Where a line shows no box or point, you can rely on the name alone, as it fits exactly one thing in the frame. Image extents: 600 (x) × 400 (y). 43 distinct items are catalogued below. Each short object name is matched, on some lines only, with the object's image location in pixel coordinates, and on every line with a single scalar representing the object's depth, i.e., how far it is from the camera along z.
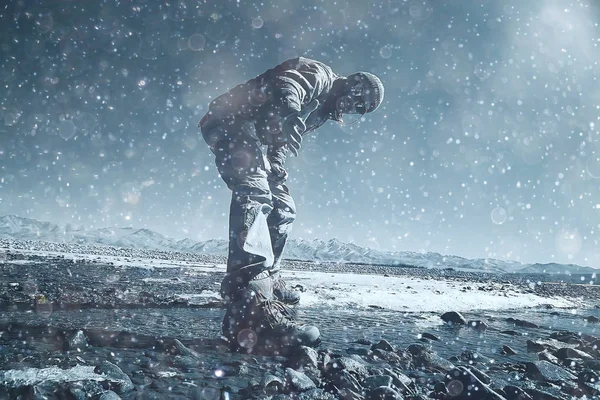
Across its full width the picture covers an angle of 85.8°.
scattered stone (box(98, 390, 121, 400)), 1.51
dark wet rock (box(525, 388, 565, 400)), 1.88
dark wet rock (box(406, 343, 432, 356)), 2.69
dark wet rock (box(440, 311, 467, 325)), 4.62
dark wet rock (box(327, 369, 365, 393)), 1.88
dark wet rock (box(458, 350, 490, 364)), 2.74
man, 2.80
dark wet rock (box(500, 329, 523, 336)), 4.09
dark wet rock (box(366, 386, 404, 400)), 1.72
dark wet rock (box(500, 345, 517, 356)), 3.06
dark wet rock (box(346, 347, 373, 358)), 2.66
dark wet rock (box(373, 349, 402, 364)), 2.59
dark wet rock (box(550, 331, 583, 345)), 3.74
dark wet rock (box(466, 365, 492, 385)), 2.07
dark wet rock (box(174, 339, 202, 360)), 2.32
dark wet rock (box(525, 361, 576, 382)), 2.33
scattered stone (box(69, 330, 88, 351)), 2.30
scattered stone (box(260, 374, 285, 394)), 1.83
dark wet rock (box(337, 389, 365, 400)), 1.75
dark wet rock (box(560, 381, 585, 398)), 2.05
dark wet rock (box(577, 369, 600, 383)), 2.31
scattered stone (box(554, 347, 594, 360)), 2.99
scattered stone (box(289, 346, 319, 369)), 2.26
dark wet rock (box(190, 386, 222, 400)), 1.68
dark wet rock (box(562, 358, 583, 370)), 2.71
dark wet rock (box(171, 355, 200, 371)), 2.10
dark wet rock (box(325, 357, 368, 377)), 2.16
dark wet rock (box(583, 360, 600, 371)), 2.68
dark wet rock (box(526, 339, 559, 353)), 3.31
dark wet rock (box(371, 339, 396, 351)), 2.82
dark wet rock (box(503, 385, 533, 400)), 1.86
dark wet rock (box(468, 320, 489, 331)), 4.36
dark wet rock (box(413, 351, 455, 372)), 2.43
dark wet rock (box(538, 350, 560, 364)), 2.89
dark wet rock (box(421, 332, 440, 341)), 3.48
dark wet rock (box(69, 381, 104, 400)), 1.54
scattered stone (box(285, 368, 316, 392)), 1.87
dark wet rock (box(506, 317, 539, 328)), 4.82
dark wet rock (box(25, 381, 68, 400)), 1.49
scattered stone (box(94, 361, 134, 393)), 1.69
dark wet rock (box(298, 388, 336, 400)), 1.75
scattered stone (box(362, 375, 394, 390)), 1.91
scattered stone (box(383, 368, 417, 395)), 1.92
